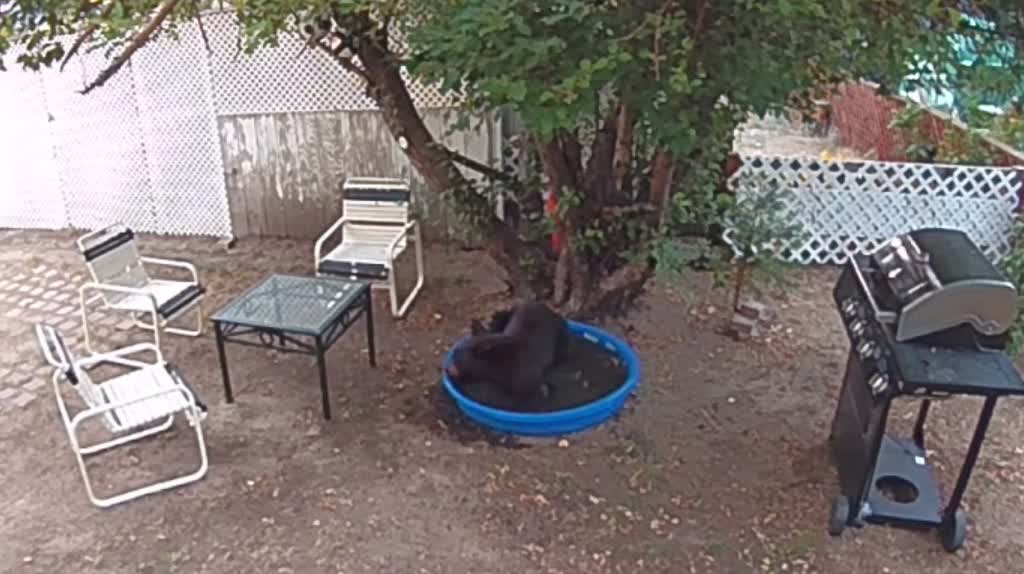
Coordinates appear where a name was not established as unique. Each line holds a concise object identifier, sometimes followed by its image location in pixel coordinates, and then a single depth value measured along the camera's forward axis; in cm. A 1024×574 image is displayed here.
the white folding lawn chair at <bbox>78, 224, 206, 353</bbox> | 463
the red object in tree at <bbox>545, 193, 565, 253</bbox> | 456
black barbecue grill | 294
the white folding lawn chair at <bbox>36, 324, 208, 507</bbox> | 352
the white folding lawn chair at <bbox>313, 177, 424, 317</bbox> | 540
